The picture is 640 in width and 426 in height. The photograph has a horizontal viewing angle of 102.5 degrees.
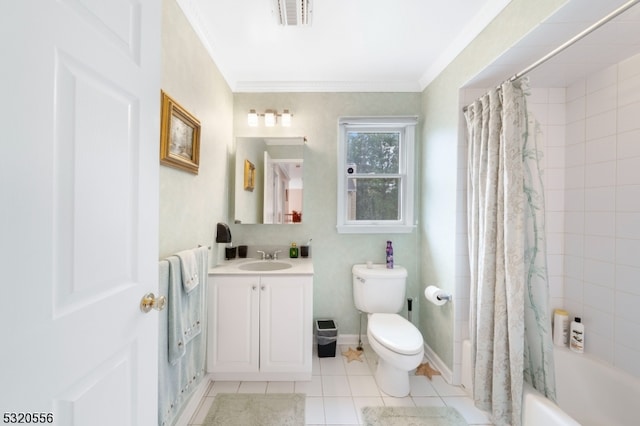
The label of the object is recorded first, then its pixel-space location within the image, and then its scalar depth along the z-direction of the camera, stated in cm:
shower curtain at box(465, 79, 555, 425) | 132
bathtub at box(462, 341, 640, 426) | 125
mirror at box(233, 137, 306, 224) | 238
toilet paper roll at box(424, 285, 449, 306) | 195
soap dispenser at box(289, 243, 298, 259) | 244
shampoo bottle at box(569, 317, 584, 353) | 165
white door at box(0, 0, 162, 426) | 49
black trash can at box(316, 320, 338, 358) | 227
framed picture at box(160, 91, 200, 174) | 132
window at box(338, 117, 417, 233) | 249
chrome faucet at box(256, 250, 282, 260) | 240
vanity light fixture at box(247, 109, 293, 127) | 239
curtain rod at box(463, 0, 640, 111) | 90
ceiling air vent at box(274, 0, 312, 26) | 148
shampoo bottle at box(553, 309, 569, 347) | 173
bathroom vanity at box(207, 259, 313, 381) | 189
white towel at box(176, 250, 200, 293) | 141
